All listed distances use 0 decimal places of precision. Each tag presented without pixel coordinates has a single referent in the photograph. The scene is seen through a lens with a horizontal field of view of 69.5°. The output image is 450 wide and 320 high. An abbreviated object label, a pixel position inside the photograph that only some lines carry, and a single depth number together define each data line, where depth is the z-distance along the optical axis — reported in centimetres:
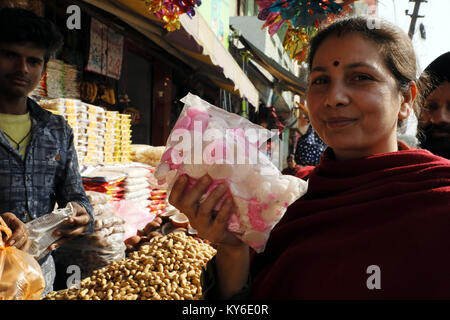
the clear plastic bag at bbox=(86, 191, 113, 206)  277
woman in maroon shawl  92
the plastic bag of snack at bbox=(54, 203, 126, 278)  246
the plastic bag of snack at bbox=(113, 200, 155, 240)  333
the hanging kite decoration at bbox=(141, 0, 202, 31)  270
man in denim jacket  177
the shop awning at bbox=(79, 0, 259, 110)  320
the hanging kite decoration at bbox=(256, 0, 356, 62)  280
